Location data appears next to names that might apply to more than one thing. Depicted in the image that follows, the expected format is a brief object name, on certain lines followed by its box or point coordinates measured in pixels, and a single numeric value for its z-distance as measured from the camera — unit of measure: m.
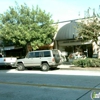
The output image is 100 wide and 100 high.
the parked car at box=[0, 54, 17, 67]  17.00
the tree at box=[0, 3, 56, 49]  18.18
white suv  14.13
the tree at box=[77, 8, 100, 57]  14.90
